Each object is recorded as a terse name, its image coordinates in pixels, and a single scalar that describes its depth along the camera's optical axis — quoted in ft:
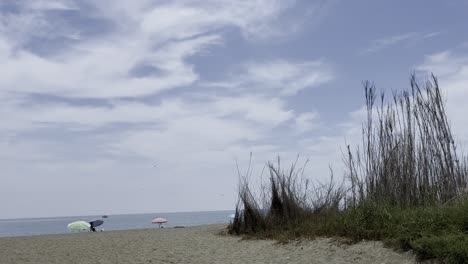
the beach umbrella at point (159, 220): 87.59
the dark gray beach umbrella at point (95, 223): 70.74
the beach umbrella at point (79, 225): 75.72
